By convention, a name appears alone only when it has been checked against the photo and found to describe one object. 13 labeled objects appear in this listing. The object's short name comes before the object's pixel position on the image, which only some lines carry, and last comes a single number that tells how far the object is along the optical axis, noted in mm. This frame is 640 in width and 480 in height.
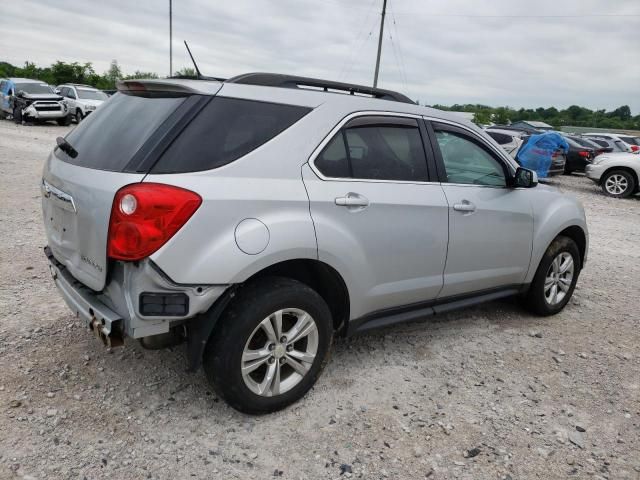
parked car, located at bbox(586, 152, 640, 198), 13602
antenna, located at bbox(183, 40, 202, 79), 3066
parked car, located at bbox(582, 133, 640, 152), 21266
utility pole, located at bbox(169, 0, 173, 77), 41000
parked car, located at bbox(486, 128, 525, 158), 15173
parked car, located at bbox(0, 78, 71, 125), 21800
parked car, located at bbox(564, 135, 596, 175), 17359
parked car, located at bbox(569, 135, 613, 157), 17922
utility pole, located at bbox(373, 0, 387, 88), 25334
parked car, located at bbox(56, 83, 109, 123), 23344
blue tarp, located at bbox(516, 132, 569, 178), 14711
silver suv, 2432
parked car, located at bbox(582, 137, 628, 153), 19417
